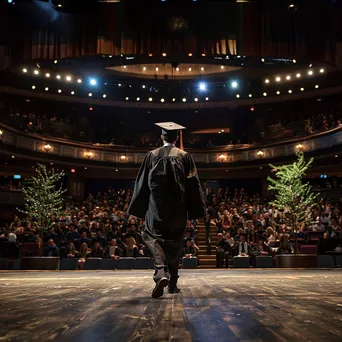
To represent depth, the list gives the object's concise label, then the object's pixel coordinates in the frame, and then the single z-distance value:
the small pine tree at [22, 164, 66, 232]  12.55
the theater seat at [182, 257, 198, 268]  12.12
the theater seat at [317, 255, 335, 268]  11.58
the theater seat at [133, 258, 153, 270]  11.78
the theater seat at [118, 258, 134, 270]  11.87
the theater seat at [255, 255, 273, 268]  11.98
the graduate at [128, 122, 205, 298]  3.96
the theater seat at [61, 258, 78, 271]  11.67
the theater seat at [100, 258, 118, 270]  11.76
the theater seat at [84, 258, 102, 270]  11.70
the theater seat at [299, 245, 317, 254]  12.33
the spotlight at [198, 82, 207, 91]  28.05
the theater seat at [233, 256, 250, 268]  12.06
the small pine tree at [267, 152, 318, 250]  12.00
